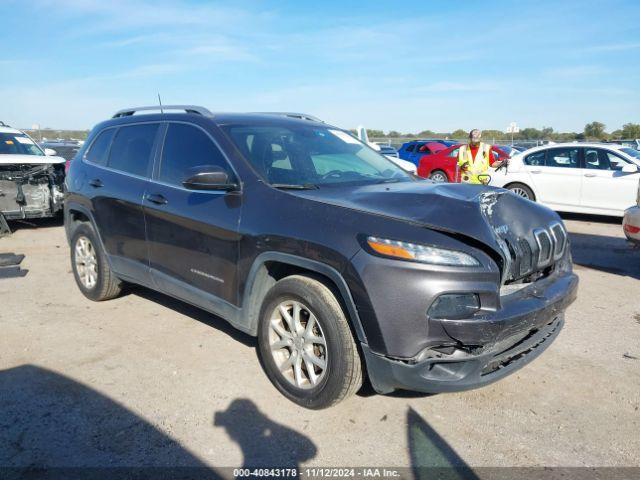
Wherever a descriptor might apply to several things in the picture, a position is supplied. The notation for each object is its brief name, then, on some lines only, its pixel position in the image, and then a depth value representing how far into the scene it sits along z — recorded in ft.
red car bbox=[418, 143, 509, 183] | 48.96
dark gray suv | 8.87
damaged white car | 28.25
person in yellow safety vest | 26.18
